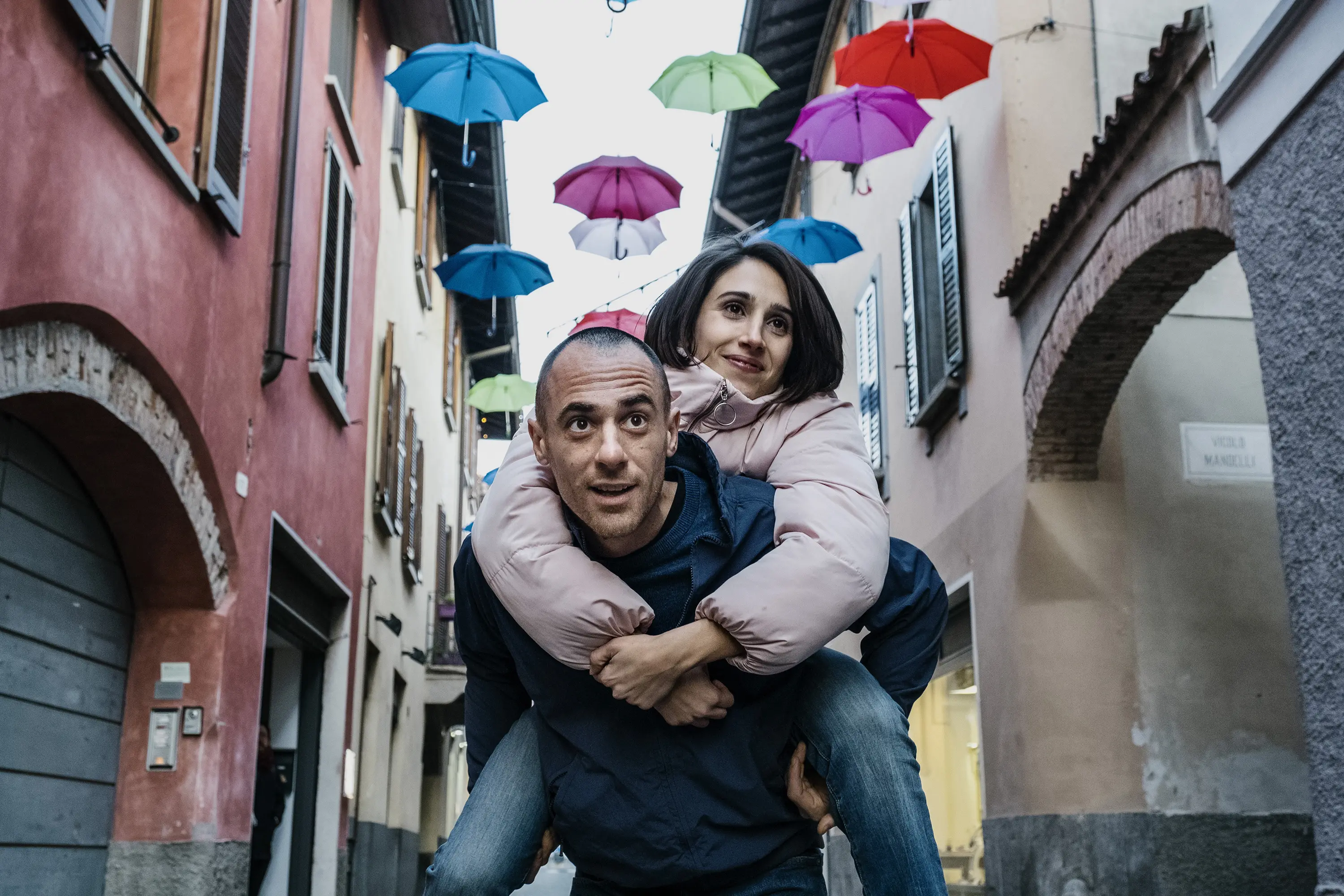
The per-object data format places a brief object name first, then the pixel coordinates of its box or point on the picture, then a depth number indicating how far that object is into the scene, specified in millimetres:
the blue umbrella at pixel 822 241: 12406
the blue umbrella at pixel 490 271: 13539
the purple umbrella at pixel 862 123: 10781
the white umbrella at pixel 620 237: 13664
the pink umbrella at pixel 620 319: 12562
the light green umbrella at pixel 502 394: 17797
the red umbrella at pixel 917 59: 9781
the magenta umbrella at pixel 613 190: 13141
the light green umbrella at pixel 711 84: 12070
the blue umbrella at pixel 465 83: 10602
